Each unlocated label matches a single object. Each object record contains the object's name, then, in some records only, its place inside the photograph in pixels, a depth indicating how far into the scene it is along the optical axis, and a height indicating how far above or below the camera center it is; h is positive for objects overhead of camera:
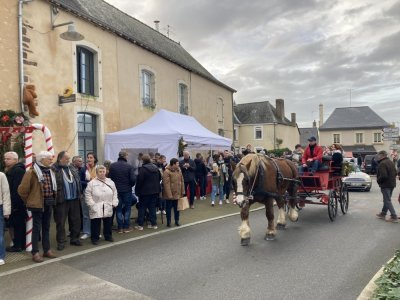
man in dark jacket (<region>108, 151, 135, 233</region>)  7.81 -0.55
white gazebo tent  11.59 +0.67
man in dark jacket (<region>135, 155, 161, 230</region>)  8.14 -0.75
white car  16.20 -1.44
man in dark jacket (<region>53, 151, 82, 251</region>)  6.57 -0.78
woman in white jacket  6.85 -0.86
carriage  8.73 -0.85
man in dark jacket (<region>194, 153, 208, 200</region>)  13.05 -0.72
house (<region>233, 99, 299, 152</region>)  46.50 +3.64
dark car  31.98 -1.27
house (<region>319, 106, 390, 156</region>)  50.16 +2.96
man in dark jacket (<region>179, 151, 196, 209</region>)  11.21 -0.55
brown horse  6.47 -0.63
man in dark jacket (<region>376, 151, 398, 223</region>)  8.95 -0.72
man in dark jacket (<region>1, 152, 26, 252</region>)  6.26 -0.76
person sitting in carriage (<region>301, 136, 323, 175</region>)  8.93 -0.14
